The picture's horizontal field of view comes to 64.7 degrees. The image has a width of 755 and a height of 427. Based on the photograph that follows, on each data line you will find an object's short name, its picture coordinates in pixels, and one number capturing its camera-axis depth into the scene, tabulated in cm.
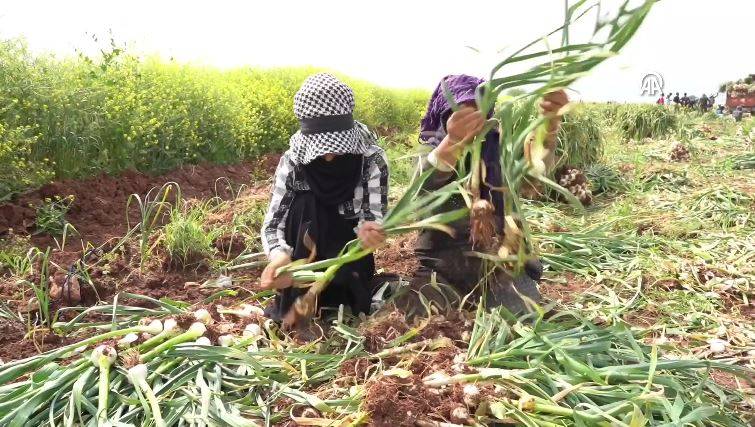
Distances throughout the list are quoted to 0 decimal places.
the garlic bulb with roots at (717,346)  226
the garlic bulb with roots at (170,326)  199
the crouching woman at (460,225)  176
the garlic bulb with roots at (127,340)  193
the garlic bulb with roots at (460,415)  153
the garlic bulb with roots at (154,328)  201
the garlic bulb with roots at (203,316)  210
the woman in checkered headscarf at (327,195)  216
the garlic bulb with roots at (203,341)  194
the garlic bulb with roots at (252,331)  212
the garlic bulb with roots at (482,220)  174
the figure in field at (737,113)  1164
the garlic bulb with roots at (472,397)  156
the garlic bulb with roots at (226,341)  200
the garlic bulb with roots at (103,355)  179
